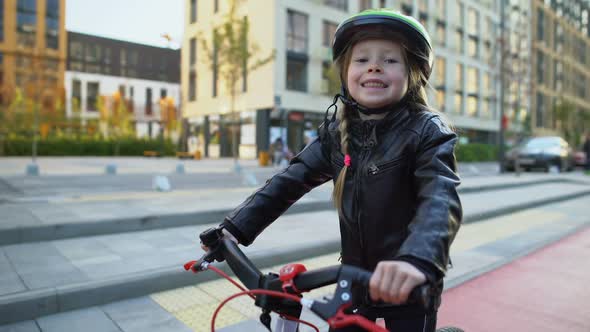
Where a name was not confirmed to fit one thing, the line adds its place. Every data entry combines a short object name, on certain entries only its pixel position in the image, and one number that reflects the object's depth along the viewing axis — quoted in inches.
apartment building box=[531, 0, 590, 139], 1678.2
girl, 54.1
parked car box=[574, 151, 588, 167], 958.4
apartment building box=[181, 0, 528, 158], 1070.4
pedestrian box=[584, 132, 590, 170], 810.2
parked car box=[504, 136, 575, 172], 770.8
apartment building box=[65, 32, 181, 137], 2042.3
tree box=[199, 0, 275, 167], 735.1
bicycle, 37.3
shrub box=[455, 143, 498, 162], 1280.8
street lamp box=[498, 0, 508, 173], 737.6
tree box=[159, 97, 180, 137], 1799.3
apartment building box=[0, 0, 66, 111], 1225.4
